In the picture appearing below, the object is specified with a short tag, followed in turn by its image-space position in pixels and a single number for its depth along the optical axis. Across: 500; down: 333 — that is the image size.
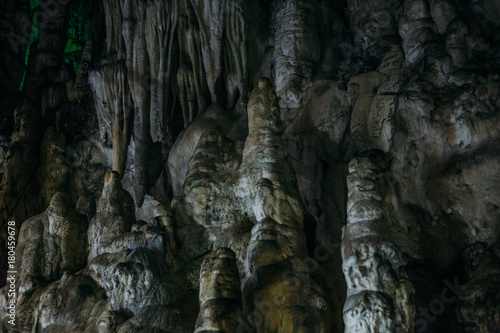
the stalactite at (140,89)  8.27
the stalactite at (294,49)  7.49
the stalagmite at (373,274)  3.79
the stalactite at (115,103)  8.59
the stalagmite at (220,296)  3.88
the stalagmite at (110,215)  6.54
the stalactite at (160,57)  8.50
